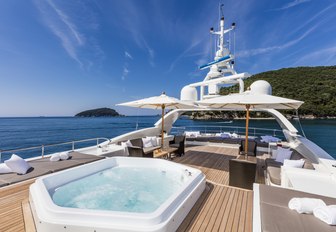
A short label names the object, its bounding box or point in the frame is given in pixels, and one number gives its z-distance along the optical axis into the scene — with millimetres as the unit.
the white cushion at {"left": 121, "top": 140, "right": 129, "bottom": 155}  5820
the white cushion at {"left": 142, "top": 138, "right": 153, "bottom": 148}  6455
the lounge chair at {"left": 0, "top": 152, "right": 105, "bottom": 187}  3218
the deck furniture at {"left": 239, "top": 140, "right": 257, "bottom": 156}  5910
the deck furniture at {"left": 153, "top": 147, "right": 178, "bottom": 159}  5331
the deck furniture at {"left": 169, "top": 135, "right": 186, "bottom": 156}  6160
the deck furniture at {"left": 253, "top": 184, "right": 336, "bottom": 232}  1812
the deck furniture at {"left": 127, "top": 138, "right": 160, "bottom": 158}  5176
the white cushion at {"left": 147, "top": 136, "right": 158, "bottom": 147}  6653
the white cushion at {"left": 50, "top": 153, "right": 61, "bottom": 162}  4286
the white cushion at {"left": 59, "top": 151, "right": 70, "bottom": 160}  4383
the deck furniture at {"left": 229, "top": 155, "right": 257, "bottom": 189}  3488
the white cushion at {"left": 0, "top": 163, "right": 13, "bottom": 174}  3454
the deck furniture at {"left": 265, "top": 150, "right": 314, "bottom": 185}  3453
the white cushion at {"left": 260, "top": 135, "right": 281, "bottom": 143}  7357
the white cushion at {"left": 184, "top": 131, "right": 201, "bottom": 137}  9402
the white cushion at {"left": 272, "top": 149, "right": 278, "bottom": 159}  4934
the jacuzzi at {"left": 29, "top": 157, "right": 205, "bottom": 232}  1914
